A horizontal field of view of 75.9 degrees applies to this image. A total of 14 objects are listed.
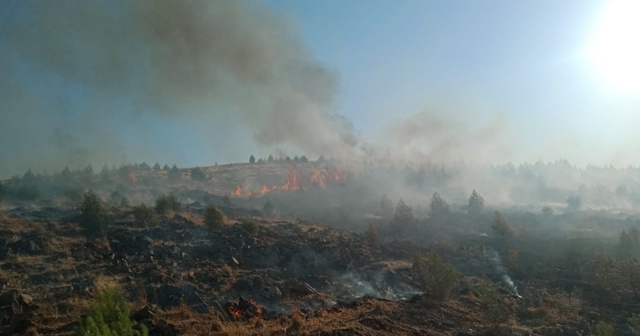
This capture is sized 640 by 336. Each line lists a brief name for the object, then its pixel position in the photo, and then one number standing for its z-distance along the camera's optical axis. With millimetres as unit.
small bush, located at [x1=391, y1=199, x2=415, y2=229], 50344
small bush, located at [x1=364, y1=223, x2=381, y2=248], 37009
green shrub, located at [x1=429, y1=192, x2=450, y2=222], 56353
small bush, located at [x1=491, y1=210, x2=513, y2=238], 44125
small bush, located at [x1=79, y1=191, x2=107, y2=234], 28719
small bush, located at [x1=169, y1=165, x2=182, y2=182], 85112
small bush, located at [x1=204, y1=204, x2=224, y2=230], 32625
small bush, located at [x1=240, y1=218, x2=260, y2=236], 32562
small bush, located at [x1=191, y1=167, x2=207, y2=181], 88756
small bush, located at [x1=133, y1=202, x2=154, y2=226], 32594
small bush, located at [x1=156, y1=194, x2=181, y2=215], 36991
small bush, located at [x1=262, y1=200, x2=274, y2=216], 53997
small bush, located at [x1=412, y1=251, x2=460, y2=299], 23016
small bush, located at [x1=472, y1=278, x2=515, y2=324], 18641
